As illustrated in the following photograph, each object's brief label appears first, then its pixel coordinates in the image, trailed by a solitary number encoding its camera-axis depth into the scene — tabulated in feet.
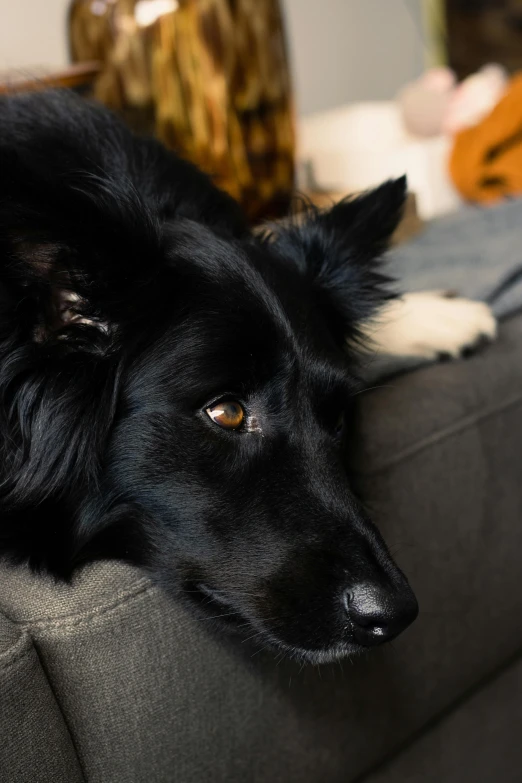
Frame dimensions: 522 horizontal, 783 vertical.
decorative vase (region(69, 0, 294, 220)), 3.57
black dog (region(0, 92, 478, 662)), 1.92
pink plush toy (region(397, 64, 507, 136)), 4.68
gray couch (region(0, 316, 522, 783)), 1.90
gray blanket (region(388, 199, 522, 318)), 2.87
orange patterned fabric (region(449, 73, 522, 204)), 3.96
